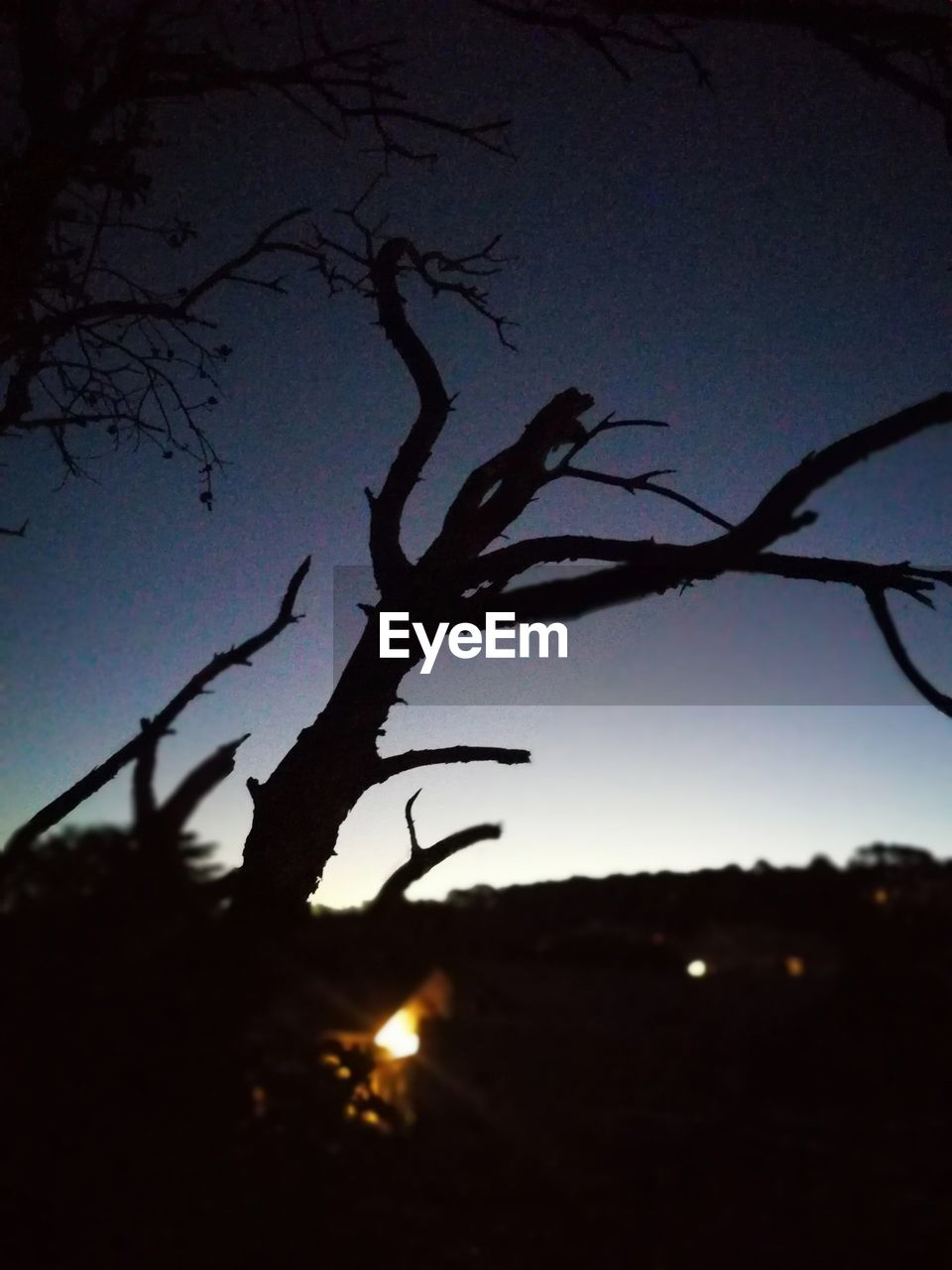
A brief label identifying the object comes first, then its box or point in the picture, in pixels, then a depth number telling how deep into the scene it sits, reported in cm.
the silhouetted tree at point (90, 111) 311
